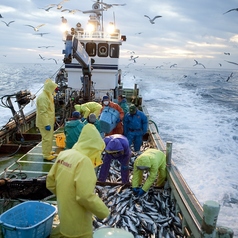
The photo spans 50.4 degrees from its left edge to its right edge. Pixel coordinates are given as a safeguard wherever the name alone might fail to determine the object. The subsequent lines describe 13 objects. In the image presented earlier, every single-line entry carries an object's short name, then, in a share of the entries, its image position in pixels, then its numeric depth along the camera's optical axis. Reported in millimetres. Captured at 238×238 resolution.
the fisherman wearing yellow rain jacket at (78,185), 2680
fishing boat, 4371
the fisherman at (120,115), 7988
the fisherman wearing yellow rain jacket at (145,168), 5310
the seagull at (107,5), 13539
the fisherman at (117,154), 5520
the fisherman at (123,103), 9758
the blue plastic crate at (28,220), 3066
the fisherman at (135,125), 7969
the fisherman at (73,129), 6250
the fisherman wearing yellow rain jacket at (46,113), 6289
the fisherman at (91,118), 4753
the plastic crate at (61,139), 7938
